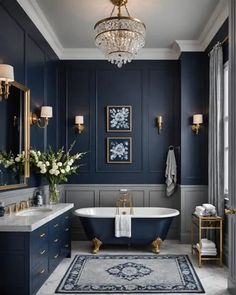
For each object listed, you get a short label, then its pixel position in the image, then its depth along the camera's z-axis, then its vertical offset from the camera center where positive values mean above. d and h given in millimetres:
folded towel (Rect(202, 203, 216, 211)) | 3316 -719
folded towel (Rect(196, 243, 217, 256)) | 3205 -1262
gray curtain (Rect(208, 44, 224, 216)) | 3341 +235
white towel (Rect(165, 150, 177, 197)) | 4176 -365
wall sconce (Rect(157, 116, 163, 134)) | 4243 +495
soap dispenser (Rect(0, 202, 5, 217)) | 2413 -547
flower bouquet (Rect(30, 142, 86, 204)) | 3180 -223
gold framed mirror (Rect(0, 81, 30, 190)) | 2605 +149
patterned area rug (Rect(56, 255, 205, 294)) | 2582 -1398
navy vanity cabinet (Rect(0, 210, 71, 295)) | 2122 -934
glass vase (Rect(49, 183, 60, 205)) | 3380 -563
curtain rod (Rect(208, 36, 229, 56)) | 3199 +1430
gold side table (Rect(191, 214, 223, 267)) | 3185 -958
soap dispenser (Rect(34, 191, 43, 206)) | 3188 -608
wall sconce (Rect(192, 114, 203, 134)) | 3945 +463
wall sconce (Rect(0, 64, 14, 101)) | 2280 +684
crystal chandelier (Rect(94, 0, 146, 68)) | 2581 +1189
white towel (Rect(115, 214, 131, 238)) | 3489 -1005
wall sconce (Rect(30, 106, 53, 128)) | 3245 +451
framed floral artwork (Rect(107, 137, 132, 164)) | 4313 +44
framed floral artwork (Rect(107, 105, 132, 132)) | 4316 +570
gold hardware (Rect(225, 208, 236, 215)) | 2151 -501
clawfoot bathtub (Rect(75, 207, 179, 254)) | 3532 -1082
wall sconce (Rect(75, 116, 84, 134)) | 4196 +464
